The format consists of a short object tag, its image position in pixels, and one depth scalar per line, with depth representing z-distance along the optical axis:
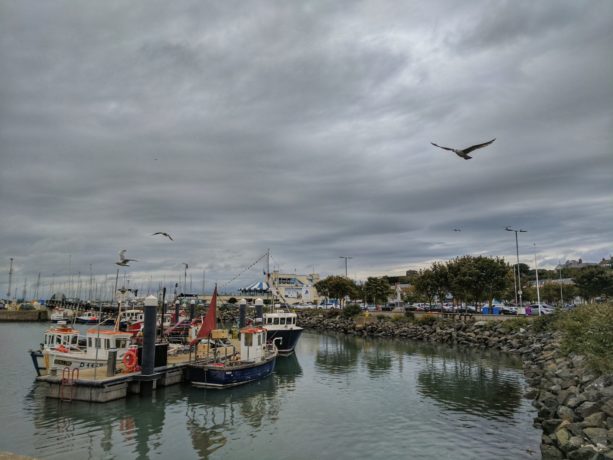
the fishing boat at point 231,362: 30.84
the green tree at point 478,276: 69.06
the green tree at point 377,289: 103.06
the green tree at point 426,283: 80.44
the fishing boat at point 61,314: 96.39
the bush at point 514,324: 55.64
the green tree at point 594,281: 76.12
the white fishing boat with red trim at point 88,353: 30.62
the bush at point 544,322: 50.44
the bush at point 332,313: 95.93
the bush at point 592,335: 23.41
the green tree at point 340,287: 106.38
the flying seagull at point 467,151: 16.28
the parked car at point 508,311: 76.52
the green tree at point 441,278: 77.19
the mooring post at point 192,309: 68.64
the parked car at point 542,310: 70.40
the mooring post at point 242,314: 47.53
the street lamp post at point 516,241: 74.12
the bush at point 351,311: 88.06
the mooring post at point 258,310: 48.49
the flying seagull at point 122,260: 36.23
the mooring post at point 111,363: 27.39
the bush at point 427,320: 70.34
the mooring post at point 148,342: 28.36
